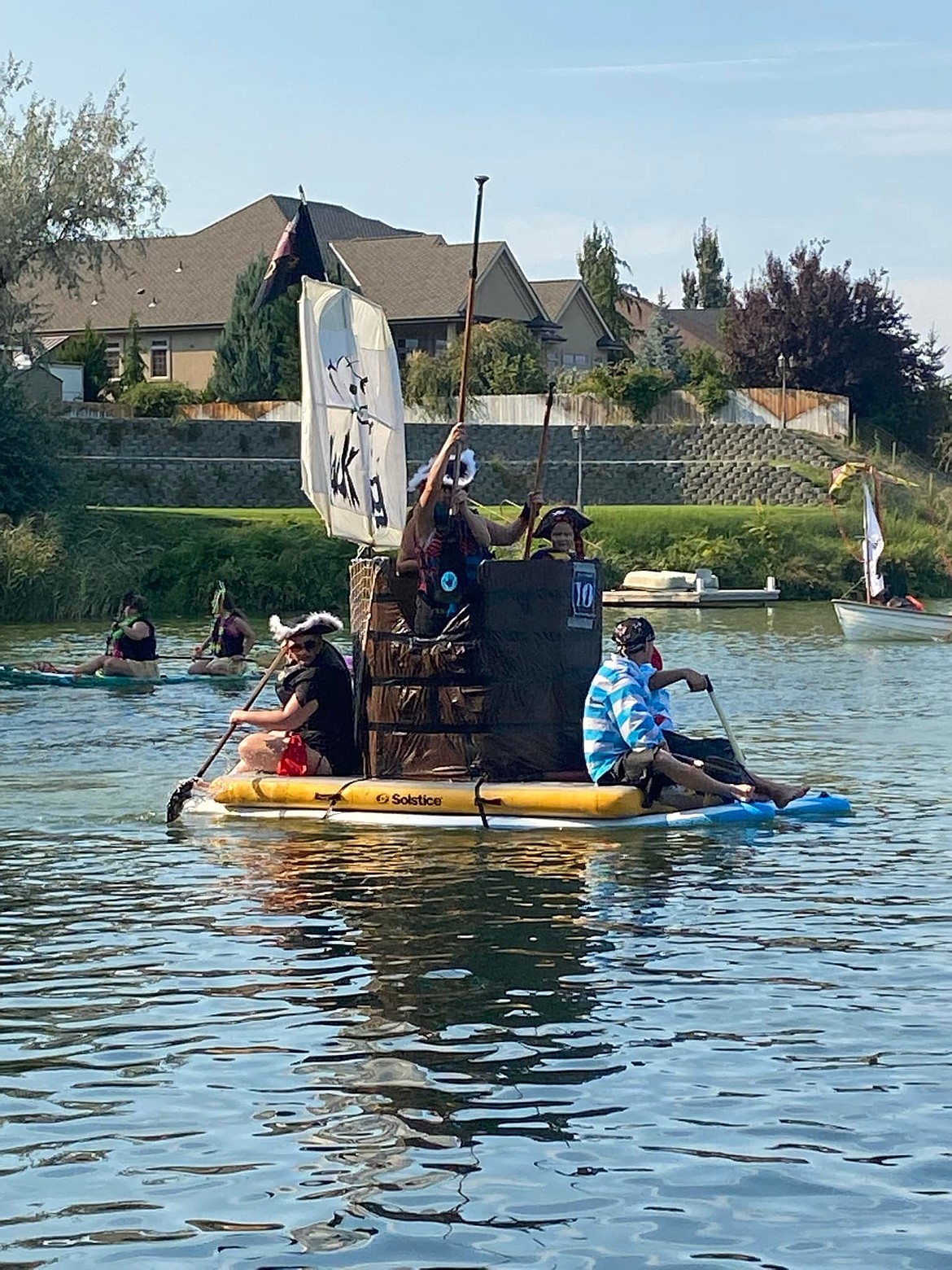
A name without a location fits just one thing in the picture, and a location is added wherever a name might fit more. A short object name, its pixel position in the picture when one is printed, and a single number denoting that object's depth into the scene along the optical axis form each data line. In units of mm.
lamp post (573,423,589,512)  58178
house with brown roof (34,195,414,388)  78312
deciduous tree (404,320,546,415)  66125
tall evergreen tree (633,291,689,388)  75500
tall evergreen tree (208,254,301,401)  69312
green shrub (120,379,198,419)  64250
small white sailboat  39625
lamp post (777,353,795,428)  65625
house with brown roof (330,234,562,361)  75312
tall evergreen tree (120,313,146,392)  71188
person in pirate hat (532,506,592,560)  15938
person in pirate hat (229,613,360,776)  16094
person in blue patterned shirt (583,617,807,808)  14977
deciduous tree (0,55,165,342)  52875
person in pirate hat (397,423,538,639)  15594
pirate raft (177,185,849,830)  15609
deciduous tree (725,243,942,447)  70875
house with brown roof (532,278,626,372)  80375
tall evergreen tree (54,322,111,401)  70000
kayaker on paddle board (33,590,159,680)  27547
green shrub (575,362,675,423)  65500
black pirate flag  18250
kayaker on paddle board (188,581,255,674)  28422
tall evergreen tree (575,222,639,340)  86125
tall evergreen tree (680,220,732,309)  124688
